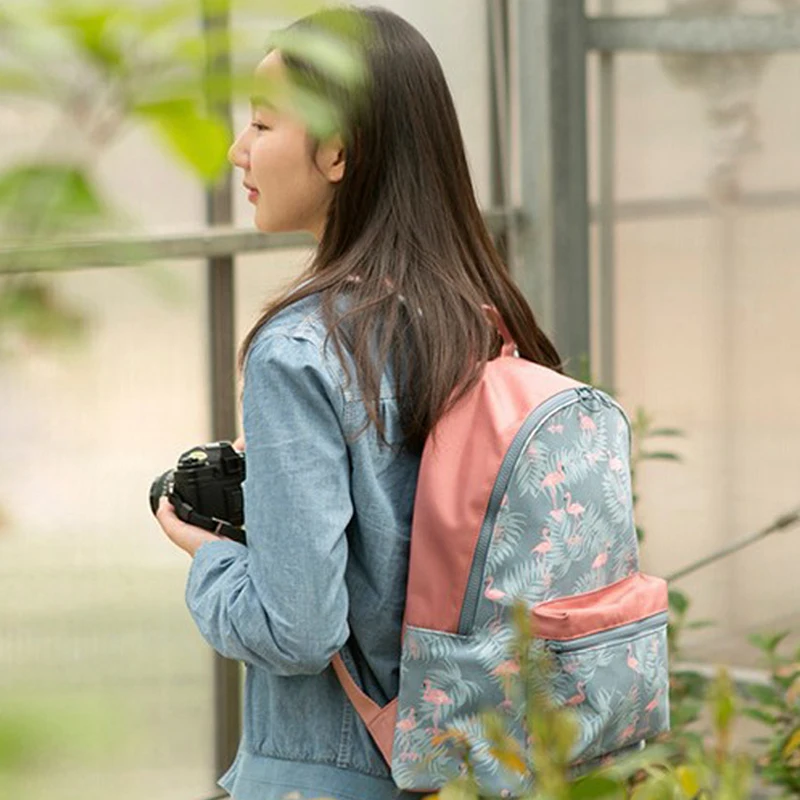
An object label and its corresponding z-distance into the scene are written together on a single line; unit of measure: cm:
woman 508
